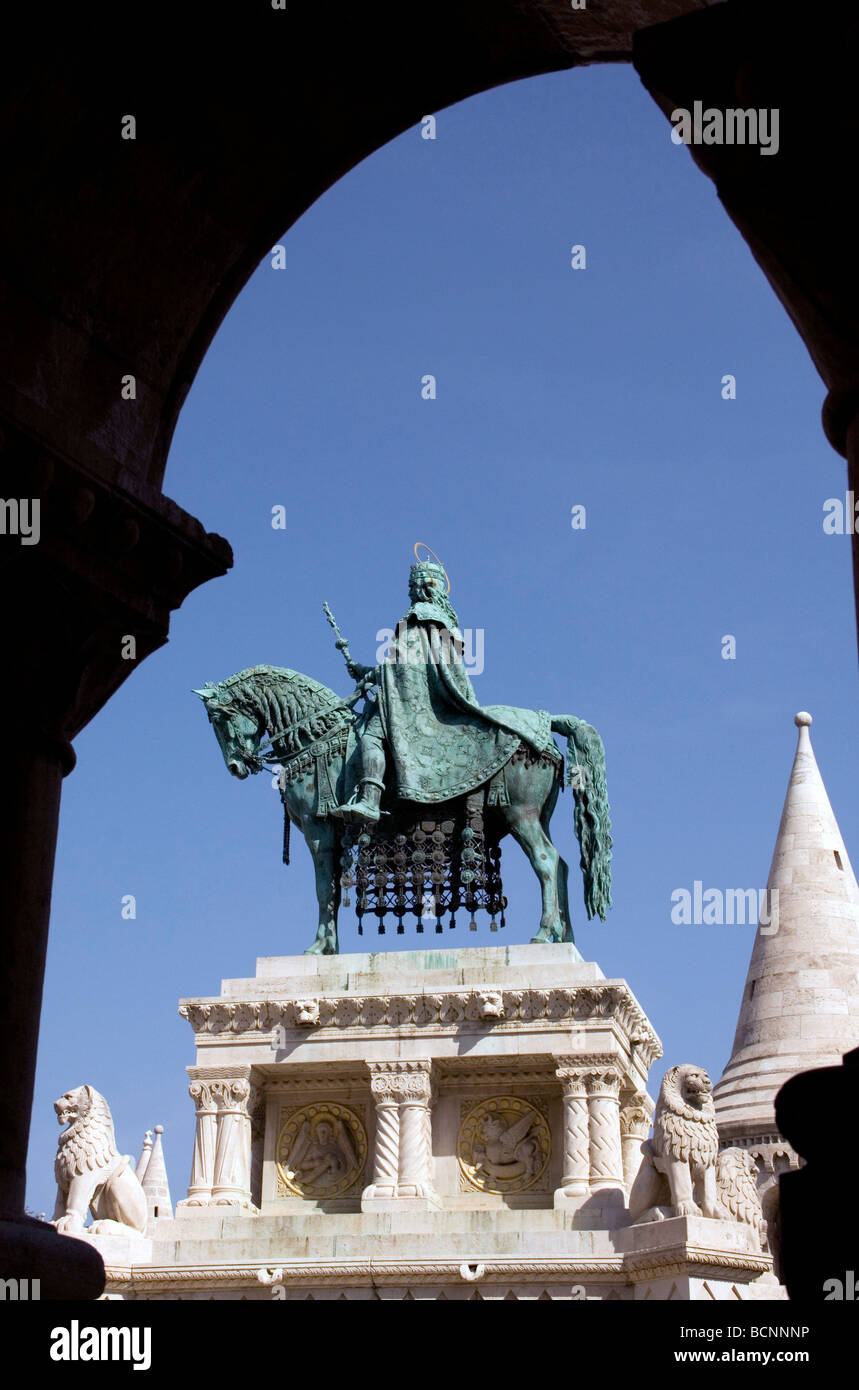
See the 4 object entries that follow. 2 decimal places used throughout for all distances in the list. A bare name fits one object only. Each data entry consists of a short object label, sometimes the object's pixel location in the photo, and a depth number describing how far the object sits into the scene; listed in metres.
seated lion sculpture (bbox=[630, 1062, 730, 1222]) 18.11
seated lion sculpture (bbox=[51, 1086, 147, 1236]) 18.83
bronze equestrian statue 22.33
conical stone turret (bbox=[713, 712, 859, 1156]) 27.52
